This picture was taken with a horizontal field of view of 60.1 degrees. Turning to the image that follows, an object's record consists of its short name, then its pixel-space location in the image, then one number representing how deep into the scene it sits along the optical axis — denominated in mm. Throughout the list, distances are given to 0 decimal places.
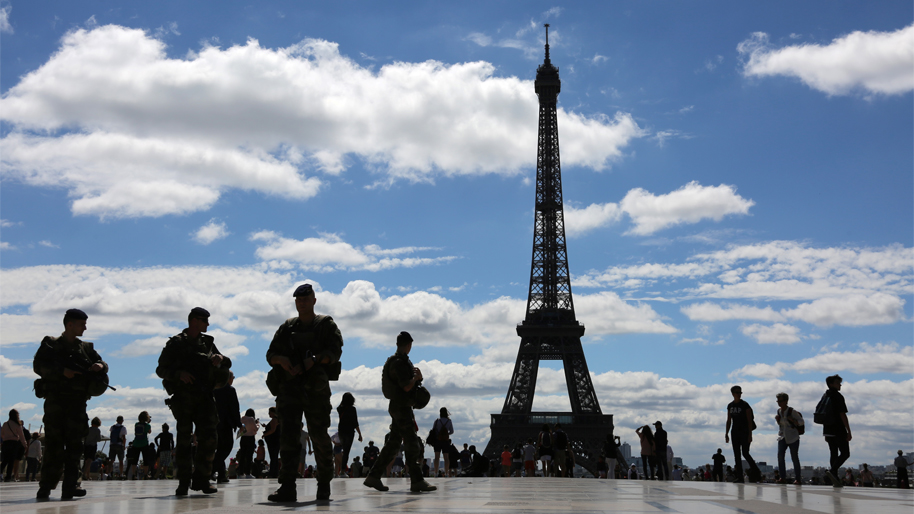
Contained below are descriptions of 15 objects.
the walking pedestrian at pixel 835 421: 13766
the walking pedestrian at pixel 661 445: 21598
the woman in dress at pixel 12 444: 15945
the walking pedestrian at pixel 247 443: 17062
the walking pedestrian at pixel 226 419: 12477
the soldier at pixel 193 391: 8617
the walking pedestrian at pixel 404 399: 9719
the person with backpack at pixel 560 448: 23359
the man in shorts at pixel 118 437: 18891
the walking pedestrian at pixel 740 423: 15898
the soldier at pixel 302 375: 7621
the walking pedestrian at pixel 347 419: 17294
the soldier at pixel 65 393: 8844
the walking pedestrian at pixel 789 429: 15266
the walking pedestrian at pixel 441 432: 19406
